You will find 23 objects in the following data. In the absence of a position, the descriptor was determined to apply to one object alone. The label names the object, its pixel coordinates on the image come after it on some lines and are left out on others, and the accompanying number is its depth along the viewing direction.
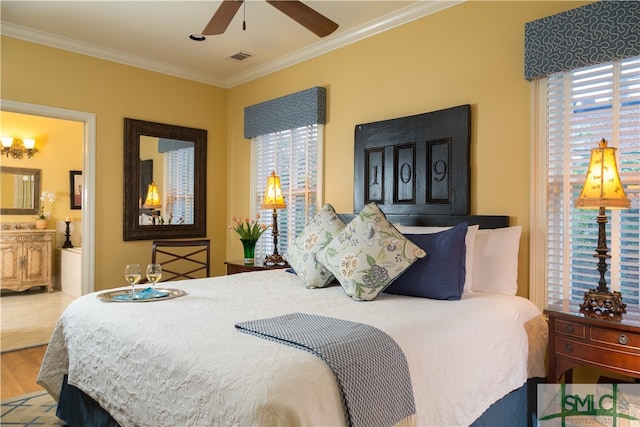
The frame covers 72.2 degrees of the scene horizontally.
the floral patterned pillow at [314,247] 2.69
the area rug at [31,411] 2.53
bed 1.34
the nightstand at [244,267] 3.90
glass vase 4.18
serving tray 2.28
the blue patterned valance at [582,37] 2.33
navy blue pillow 2.33
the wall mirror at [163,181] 4.50
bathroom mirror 6.54
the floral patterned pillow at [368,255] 2.32
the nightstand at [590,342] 1.94
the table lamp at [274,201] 4.02
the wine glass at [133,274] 2.33
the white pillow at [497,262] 2.54
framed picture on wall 7.03
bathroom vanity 6.20
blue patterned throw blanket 1.38
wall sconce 6.49
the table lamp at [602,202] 2.12
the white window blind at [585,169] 2.35
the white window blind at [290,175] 4.21
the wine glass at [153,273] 2.42
